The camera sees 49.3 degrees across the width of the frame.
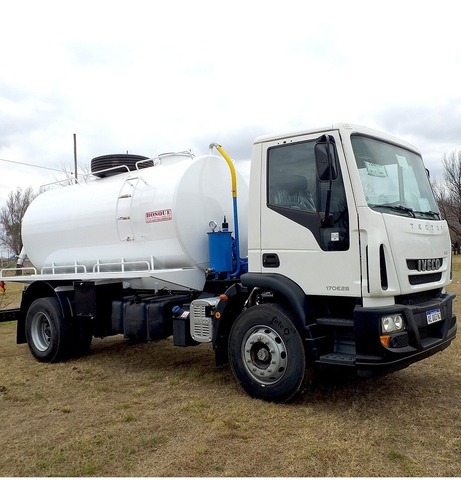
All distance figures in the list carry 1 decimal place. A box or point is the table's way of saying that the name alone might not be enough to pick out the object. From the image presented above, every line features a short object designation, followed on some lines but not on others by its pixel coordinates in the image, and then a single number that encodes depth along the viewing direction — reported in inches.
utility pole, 1032.3
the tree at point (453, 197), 1288.1
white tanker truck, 190.7
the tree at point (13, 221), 1415.1
